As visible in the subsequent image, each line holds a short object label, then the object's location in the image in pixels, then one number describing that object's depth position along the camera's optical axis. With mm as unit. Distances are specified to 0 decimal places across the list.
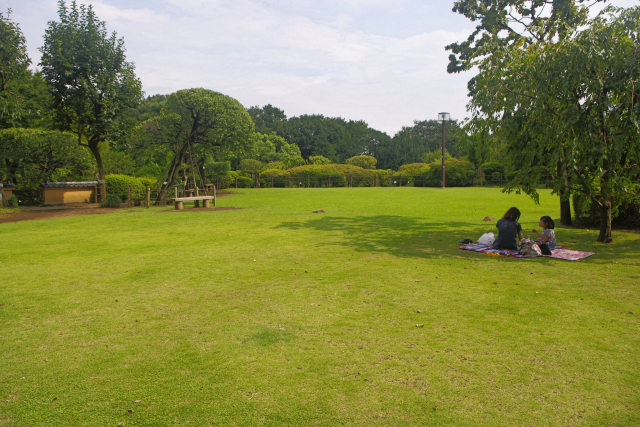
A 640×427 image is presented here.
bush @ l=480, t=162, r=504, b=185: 43359
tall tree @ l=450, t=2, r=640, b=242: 8156
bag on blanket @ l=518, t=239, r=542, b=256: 8336
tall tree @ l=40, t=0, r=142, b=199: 19766
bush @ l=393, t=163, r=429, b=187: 49031
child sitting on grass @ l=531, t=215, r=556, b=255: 8414
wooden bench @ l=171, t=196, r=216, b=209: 19181
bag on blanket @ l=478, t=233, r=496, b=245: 9471
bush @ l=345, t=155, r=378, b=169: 61894
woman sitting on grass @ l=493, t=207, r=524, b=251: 8828
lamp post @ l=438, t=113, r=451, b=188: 42188
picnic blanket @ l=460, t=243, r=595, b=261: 8242
